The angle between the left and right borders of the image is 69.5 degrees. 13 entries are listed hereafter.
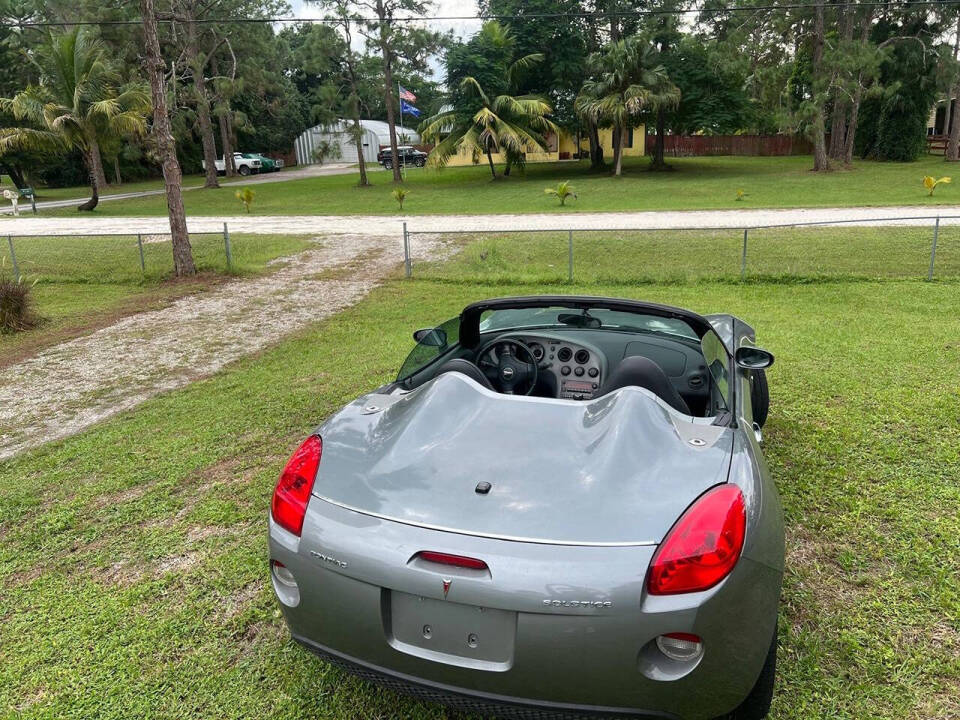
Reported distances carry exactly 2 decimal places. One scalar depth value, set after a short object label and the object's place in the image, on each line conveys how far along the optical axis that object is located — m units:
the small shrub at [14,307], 9.16
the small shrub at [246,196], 23.39
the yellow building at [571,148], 49.69
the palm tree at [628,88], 31.28
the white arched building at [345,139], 59.62
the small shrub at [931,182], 21.42
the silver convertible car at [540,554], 1.89
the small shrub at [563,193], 23.42
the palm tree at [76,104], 24.80
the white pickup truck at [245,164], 49.38
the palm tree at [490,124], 33.28
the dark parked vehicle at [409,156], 51.37
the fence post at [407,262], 12.48
